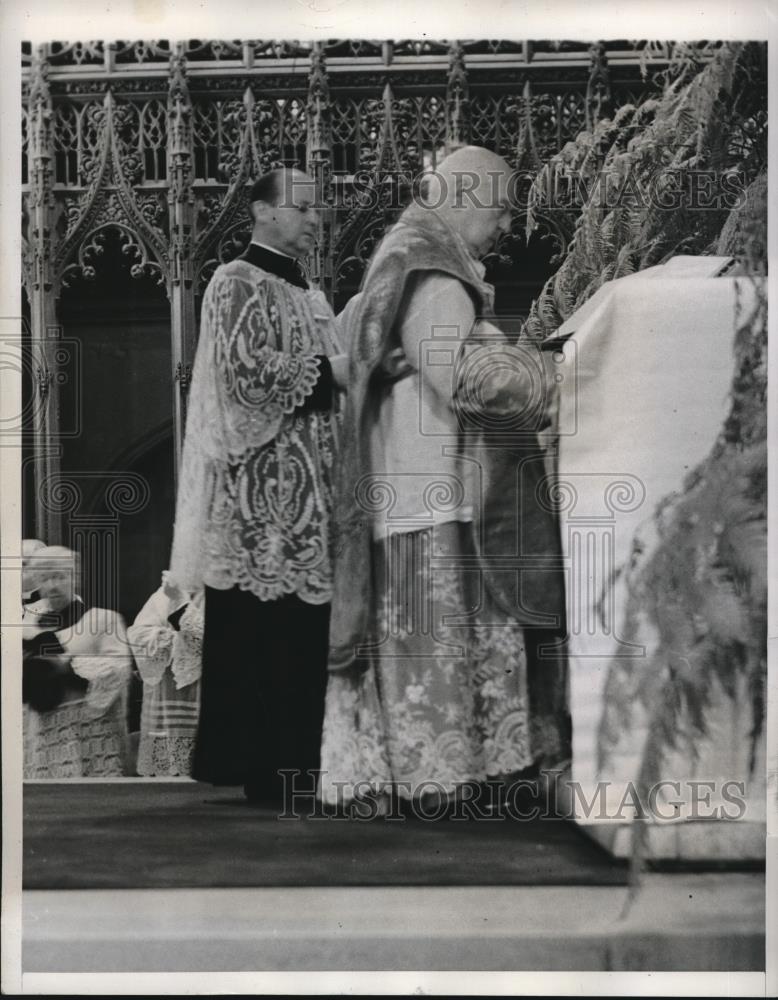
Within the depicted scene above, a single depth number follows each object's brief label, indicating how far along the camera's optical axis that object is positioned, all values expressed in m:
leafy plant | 4.21
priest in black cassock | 4.22
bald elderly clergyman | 4.20
